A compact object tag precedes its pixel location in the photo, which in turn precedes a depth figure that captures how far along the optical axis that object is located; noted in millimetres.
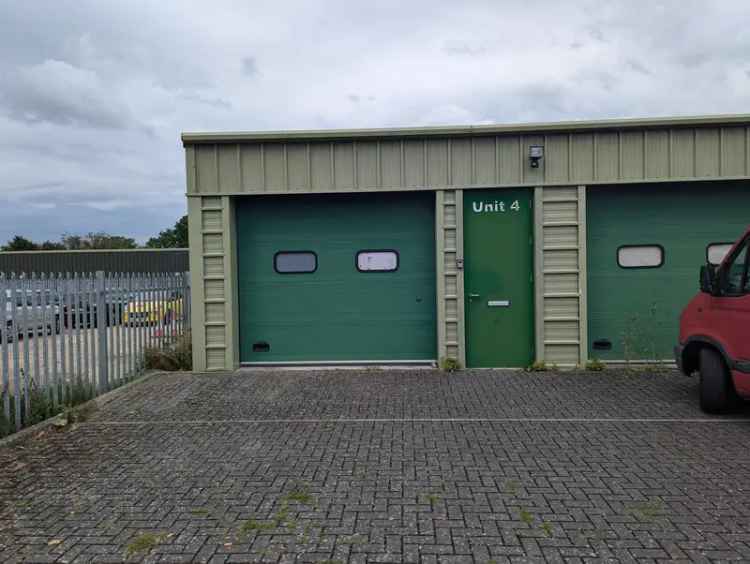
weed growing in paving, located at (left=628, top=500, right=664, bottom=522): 3535
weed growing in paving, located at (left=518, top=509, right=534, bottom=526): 3510
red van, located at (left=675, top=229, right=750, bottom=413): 5414
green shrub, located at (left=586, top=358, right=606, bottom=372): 8086
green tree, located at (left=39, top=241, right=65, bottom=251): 61612
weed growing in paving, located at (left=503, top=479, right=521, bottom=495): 3965
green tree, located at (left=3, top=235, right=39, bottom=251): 61000
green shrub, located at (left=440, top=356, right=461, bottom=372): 8141
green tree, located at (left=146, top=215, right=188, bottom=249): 65375
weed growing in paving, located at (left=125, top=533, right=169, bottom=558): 3225
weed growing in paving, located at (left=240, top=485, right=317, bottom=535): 3462
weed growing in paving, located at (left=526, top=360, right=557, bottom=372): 8094
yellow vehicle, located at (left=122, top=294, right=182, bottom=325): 7773
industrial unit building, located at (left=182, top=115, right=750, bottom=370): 8141
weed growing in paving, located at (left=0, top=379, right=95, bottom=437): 5430
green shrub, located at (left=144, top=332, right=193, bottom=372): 8523
